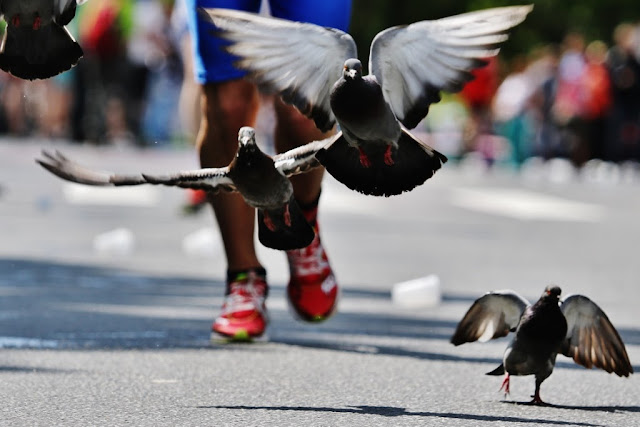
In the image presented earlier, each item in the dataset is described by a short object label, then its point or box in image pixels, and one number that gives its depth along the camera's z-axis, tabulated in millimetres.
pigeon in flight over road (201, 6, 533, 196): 8227
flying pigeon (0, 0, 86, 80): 7750
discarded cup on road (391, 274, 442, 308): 13531
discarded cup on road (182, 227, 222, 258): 17781
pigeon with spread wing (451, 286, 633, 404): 8531
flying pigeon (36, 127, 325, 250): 8000
